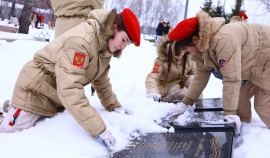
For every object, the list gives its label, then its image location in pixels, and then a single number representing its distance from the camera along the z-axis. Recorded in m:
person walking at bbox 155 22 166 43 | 17.42
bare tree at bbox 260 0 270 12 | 18.15
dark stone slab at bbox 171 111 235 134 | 2.35
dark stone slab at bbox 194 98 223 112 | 3.05
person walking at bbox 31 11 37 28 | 27.05
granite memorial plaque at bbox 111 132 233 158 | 1.84
